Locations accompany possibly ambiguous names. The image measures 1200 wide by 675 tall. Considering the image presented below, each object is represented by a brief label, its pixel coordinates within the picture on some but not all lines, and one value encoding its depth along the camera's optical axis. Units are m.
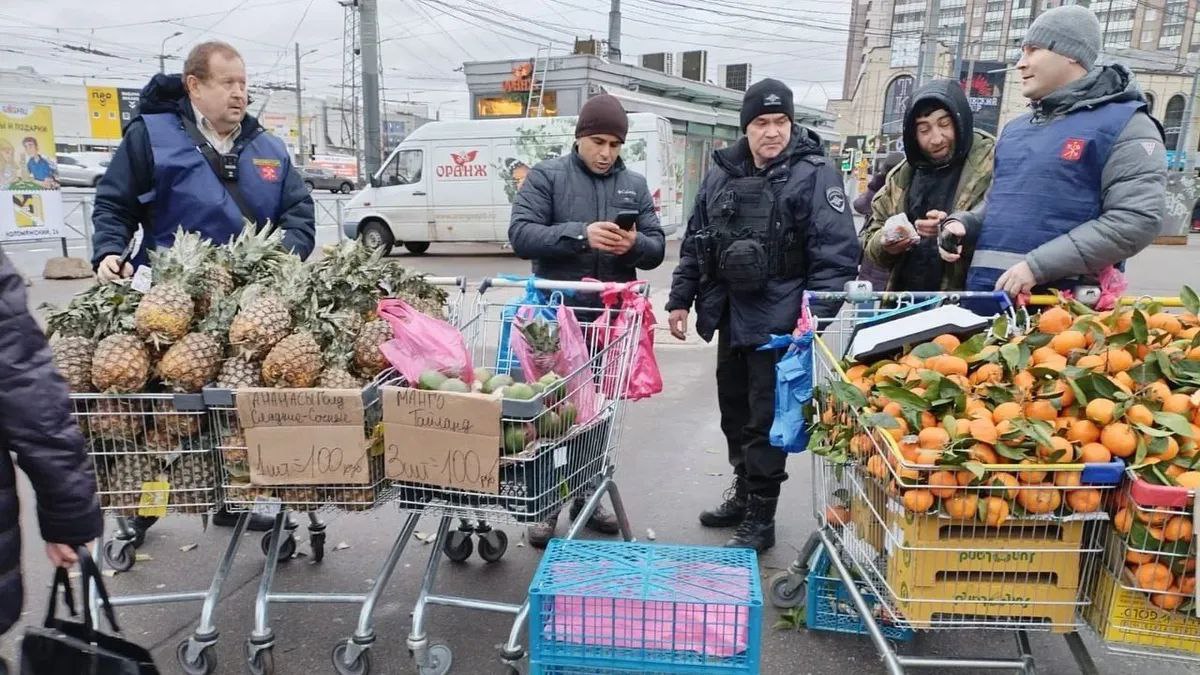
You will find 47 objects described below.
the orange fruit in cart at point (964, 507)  1.94
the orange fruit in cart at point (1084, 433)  1.99
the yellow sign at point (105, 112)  22.72
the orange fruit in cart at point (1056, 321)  2.41
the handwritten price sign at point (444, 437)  2.39
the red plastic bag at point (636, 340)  3.12
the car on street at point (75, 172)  32.19
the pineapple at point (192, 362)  2.45
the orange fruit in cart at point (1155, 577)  1.85
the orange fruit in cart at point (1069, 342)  2.24
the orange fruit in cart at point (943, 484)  1.93
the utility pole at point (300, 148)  47.84
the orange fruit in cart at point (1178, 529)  1.81
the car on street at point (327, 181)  39.45
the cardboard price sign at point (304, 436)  2.44
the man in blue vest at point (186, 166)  3.30
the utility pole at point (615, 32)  20.25
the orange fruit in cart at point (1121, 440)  1.93
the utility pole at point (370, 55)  14.93
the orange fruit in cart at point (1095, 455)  1.93
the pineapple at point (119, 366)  2.41
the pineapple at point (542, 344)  2.80
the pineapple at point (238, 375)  2.52
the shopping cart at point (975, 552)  1.95
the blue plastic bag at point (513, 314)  3.18
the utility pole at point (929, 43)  17.44
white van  14.02
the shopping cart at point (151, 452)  2.48
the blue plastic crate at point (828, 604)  2.90
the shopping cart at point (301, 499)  2.54
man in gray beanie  2.70
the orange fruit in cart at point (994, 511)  1.94
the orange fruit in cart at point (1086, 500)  1.94
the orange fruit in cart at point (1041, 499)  1.93
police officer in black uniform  3.32
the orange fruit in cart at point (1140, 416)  1.95
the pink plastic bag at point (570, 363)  2.78
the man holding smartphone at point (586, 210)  3.56
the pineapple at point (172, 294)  2.49
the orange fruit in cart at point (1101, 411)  1.98
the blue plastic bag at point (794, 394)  2.75
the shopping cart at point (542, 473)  2.48
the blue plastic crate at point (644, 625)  2.10
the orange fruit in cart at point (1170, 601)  1.87
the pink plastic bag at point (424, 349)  2.58
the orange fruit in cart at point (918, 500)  1.95
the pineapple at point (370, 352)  2.66
